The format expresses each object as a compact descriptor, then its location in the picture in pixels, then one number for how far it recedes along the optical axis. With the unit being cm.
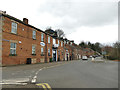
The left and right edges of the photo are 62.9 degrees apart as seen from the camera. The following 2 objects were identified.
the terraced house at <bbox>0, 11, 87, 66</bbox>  1446
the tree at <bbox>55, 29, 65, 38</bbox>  6040
